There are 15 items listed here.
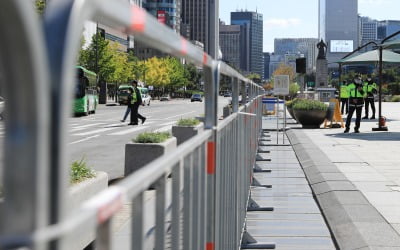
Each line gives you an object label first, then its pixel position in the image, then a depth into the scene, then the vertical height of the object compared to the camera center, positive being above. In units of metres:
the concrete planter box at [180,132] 13.82 -0.90
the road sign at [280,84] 19.98 +0.18
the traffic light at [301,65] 29.44 +1.13
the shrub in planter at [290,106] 29.62 -0.74
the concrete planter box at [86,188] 6.05 -0.99
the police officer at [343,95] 35.19 -0.27
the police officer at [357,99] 21.12 -0.29
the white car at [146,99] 70.29 -1.08
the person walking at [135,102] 27.59 -0.54
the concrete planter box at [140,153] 10.41 -1.02
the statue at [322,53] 55.52 +3.32
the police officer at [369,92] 29.92 -0.08
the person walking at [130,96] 27.81 -0.28
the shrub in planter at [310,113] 25.34 -0.89
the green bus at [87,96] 34.62 -0.46
